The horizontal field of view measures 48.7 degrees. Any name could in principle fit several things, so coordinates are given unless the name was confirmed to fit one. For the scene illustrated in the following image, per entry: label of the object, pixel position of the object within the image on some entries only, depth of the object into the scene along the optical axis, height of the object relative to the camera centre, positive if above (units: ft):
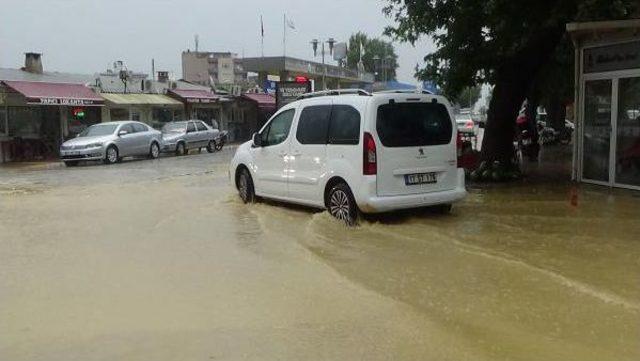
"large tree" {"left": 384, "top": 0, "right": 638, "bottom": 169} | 41.29 +5.59
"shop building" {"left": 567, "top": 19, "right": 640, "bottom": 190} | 39.81 +1.56
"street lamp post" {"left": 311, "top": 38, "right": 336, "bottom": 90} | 166.75 +15.21
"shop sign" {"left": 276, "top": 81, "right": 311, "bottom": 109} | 78.84 +4.55
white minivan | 29.40 -1.01
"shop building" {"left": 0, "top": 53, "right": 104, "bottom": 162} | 90.38 +3.08
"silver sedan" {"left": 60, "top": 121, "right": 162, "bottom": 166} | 79.36 -1.34
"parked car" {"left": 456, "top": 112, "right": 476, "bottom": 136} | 128.03 +1.05
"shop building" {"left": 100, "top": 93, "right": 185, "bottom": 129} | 107.55 +3.85
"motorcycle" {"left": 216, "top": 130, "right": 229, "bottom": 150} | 107.96 -1.40
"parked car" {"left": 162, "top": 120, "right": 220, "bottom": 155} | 97.39 -0.77
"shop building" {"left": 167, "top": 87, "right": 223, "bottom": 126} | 122.62 +5.11
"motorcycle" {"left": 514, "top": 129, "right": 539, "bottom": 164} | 66.39 -1.67
